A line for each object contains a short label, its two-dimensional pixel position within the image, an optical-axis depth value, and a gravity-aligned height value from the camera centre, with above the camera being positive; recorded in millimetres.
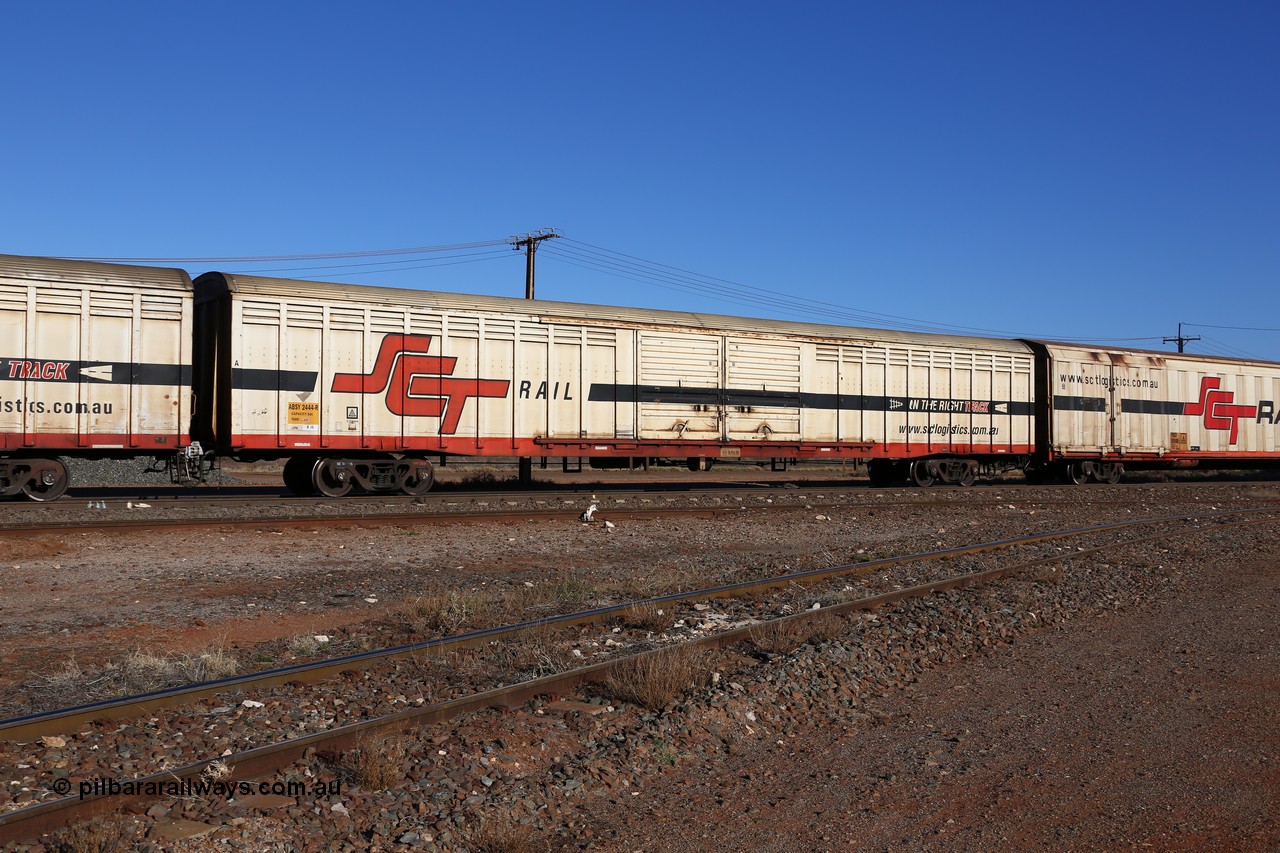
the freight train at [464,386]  15328 +1279
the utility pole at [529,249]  36144 +7841
